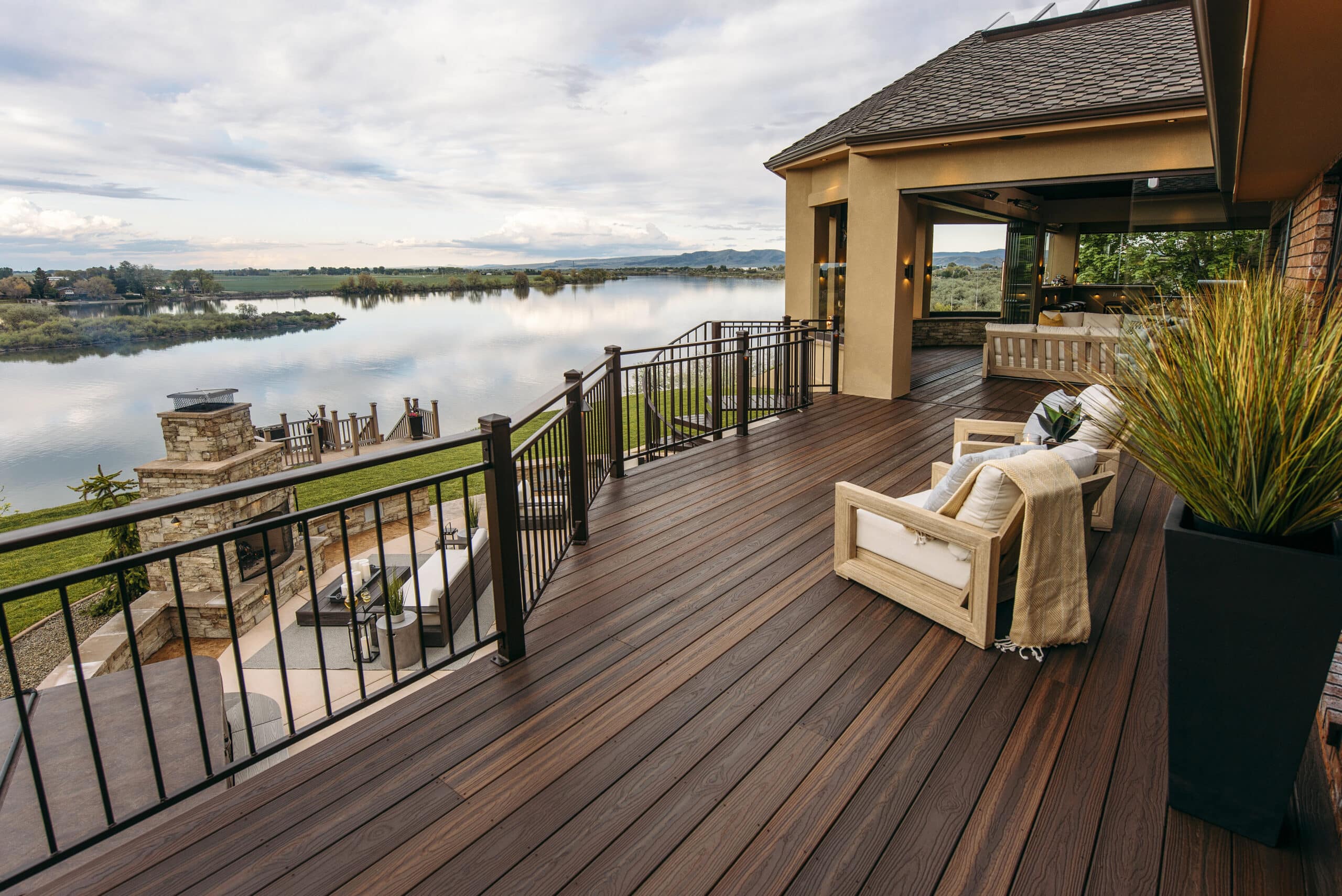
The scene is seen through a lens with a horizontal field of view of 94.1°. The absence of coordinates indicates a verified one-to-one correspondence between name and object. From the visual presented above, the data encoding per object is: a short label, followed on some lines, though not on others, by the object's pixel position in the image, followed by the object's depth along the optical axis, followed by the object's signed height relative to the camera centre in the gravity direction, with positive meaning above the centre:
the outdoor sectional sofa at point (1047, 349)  9.27 -0.75
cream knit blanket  2.72 -1.11
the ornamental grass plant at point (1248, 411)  1.50 -0.29
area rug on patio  8.19 -4.39
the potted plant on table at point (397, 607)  7.87 -3.65
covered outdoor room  7.16 +1.94
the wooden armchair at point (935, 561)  2.82 -1.27
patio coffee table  8.47 -3.89
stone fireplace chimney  9.58 -2.44
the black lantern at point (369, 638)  7.82 -4.04
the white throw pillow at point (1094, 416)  3.62 -0.66
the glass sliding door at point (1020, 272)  13.89 +0.63
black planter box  1.54 -0.94
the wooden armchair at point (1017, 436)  4.20 -1.01
